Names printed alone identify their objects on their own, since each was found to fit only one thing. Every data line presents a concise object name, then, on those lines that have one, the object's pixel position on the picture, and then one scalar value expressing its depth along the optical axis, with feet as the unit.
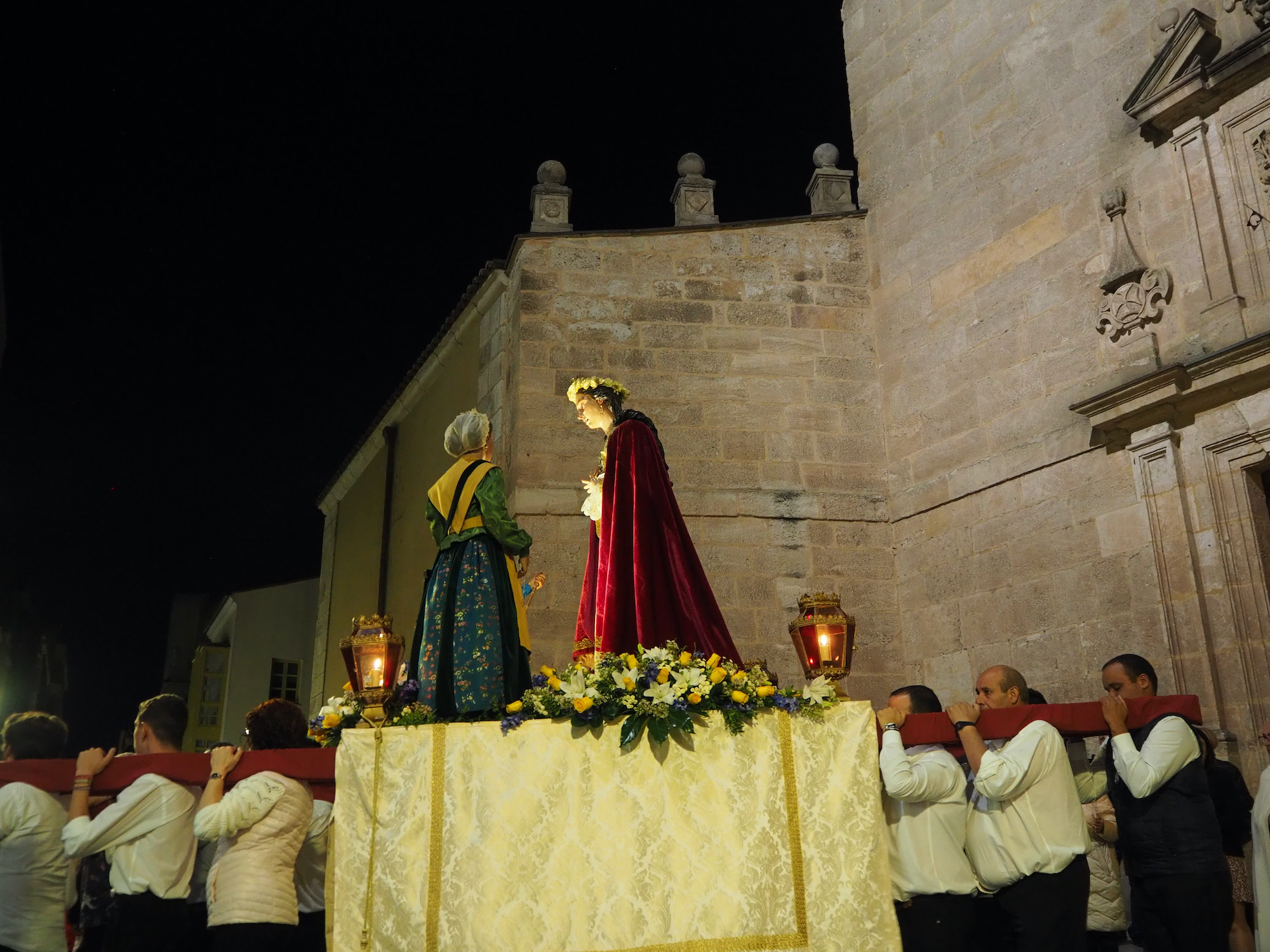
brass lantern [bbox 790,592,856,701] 18.65
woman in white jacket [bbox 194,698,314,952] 14.52
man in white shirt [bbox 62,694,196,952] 14.76
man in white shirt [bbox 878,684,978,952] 15.69
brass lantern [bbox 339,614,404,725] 18.17
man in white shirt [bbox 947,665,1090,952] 15.37
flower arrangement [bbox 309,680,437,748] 18.28
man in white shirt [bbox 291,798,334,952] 16.38
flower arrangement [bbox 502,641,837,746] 15.90
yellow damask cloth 15.29
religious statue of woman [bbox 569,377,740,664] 18.16
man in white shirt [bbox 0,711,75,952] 15.03
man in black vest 15.60
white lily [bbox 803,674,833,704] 16.55
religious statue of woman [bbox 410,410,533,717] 18.30
